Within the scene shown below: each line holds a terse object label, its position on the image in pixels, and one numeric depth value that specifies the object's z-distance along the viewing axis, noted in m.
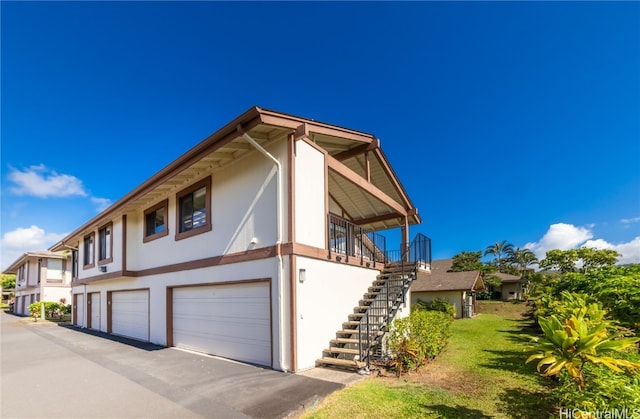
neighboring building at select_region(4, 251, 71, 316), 28.97
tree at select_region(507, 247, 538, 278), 54.09
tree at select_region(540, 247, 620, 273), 37.19
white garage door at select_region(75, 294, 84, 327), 19.39
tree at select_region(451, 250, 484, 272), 39.72
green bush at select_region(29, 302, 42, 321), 24.56
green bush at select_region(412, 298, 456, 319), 22.76
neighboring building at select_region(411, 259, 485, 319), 25.09
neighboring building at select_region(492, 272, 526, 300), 39.81
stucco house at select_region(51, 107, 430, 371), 7.93
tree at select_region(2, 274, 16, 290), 50.92
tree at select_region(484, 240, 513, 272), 57.09
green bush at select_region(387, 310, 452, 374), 7.60
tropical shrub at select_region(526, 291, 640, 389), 3.93
